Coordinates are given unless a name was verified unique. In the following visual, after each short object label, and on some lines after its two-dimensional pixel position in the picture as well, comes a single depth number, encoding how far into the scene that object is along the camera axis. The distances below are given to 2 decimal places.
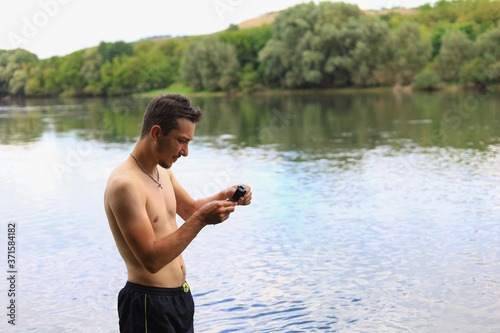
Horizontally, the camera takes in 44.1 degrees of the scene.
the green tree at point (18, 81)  107.39
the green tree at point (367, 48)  87.26
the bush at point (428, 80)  84.38
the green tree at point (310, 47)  90.75
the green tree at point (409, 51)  88.19
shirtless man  3.57
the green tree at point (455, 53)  84.69
